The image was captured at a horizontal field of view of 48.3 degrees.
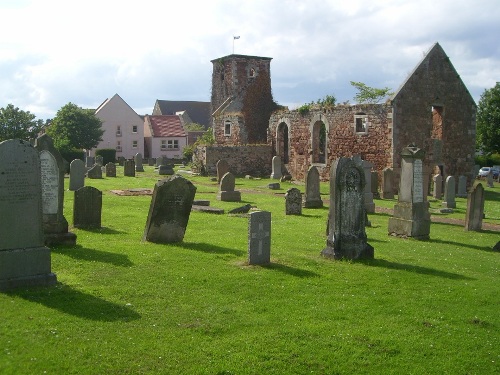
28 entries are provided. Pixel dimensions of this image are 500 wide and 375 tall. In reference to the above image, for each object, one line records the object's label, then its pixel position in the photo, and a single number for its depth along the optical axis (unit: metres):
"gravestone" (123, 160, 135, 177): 34.38
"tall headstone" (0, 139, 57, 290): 7.54
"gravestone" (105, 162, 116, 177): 32.75
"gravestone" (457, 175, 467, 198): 28.34
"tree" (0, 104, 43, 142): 57.22
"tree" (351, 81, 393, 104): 49.44
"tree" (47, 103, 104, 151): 55.28
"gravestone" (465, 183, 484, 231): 16.25
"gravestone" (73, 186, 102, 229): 12.59
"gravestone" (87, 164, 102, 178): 31.17
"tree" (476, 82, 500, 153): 52.31
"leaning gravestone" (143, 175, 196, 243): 10.93
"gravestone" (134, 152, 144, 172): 39.47
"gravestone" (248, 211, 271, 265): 9.67
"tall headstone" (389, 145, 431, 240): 14.09
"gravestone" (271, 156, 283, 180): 35.38
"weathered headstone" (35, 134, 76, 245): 10.59
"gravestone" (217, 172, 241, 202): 21.36
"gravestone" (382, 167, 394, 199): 25.69
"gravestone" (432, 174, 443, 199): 25.83
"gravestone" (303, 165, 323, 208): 19.62
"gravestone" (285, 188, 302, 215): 17.77
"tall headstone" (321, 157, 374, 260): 10.66
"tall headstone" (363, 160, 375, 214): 19.47
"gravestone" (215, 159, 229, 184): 27.48
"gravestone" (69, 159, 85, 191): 22.20
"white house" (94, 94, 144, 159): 65.81
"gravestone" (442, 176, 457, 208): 21.35
